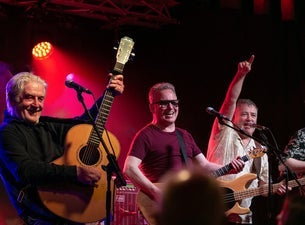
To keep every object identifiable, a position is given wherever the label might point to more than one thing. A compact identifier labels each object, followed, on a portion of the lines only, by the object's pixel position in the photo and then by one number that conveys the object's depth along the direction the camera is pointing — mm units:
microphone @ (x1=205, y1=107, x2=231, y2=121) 4576
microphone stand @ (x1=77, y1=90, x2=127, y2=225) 3723
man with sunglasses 4750
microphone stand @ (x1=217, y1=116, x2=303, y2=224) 4516
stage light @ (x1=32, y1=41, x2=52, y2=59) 8578
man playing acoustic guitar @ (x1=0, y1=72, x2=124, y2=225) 3770
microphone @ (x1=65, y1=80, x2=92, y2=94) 3824
